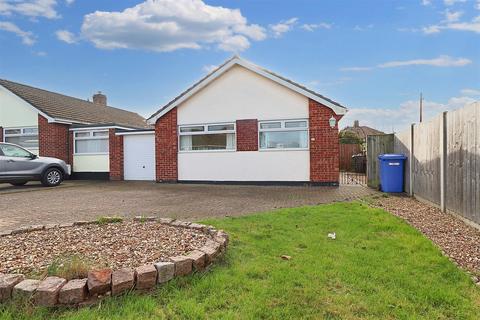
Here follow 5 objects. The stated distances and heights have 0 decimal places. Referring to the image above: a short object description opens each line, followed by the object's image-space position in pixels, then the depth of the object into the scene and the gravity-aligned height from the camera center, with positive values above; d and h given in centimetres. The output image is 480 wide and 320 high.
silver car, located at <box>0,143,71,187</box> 1225 -33
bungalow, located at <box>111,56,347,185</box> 1255 +102
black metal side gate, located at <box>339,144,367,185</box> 1792 -36
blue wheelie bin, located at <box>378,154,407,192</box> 1046 -48
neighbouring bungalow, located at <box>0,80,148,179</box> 1645 +136
